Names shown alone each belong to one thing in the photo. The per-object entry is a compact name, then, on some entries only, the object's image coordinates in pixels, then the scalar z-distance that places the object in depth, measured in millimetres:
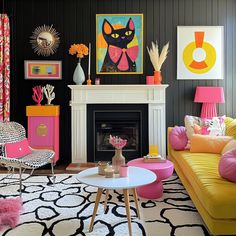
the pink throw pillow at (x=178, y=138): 3845
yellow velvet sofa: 2074
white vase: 4793
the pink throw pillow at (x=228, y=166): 2303
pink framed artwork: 4957
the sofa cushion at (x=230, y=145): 3209
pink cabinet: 4621
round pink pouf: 3086
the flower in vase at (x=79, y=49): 4781
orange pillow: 3553
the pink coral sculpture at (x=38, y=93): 4754
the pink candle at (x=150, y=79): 4790
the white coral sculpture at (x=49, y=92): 4789
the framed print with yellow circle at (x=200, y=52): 4945
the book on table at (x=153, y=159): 3322
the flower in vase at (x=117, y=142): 2701
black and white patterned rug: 2457
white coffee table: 2344
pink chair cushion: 3672
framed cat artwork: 4949
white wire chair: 3322
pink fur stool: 2568
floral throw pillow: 3846
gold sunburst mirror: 4930
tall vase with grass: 4781
